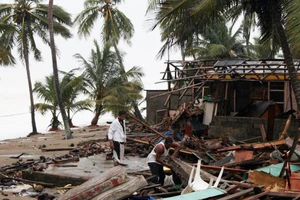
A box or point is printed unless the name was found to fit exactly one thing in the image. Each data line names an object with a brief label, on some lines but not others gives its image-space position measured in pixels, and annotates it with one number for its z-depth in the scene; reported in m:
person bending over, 9.02
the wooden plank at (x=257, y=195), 7.15
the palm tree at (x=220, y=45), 30.94
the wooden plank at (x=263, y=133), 15.59
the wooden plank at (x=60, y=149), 17.49
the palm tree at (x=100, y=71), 31.50
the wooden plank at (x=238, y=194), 7.09
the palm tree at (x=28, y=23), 30.67
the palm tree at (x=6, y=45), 22.16
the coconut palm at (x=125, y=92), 27.30
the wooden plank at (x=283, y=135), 12.92
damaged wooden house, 16.25
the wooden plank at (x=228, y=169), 9.71
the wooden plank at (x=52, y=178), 10.85
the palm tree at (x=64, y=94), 30.85
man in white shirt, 11.84
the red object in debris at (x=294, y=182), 7.89
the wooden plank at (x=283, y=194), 7.26
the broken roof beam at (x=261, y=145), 10.78
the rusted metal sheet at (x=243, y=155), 10.73
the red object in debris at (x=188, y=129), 16.94
